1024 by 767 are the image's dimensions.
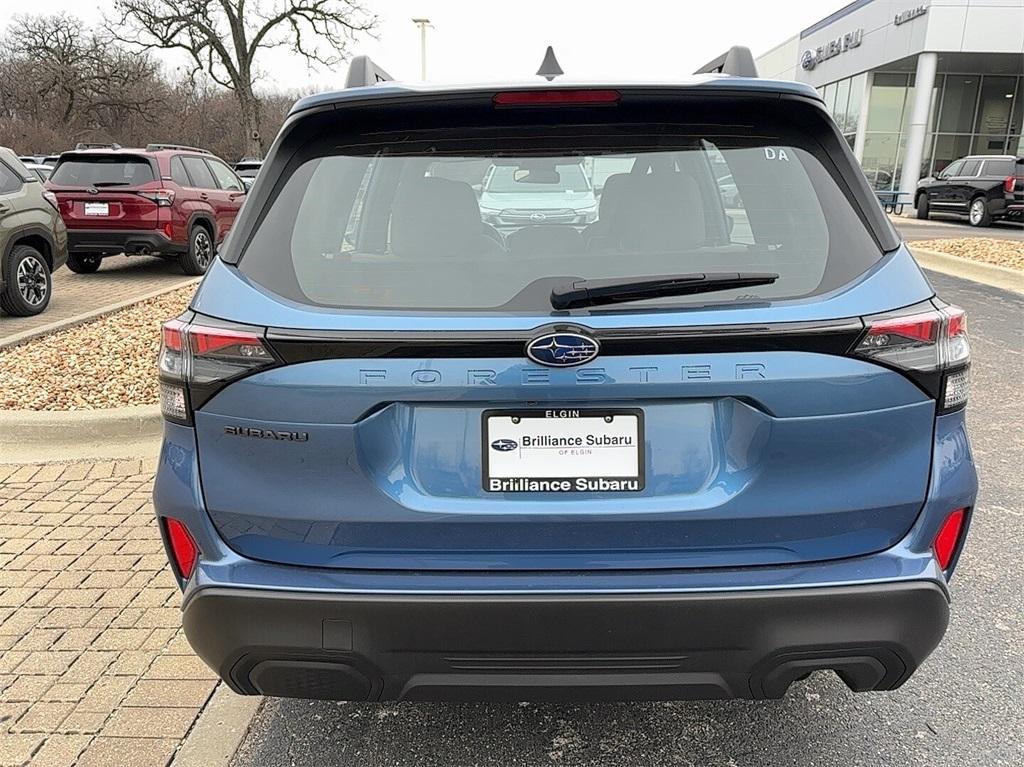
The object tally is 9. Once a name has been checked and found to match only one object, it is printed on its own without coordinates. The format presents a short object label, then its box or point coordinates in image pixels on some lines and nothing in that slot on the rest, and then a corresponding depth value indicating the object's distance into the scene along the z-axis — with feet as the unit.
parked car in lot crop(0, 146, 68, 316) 27.32
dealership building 85.61
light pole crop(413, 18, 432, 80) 93.53
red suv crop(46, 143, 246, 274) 37.50
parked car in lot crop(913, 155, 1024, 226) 71.56
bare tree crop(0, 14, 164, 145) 150.82
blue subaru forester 5.98
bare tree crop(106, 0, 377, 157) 111.14
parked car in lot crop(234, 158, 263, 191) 78.40
